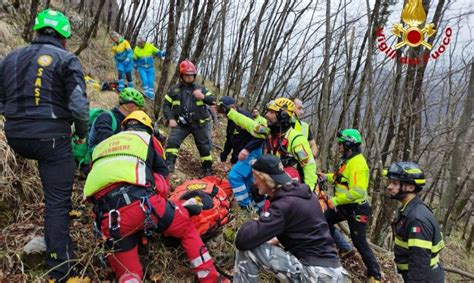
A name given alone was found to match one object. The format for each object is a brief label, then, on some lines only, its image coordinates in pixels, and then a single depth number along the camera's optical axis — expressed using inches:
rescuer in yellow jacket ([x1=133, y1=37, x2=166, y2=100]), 438.9
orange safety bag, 164.4
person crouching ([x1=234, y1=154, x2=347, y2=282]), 122.0
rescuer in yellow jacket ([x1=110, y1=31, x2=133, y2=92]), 419.8
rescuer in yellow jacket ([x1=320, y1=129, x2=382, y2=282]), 186.4
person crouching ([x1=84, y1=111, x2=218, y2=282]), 126.3
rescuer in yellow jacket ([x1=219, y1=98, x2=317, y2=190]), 181.5
